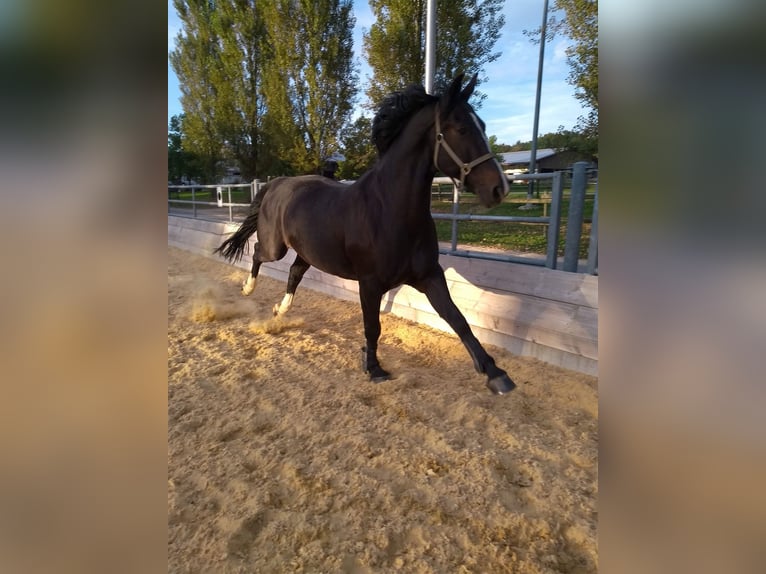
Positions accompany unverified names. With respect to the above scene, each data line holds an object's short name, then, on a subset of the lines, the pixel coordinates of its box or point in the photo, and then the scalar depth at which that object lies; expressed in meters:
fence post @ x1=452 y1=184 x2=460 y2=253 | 4.87
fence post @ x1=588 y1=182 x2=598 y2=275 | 3.19
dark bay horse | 2.72
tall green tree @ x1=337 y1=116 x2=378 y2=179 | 15.62
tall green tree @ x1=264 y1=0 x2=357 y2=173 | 15.39
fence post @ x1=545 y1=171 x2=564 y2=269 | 3.70
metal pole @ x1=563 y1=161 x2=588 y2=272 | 3.45
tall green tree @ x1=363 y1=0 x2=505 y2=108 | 12.78
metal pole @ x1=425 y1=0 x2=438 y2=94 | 6.15
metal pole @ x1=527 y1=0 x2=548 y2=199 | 16.09
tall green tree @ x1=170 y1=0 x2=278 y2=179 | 18.31
